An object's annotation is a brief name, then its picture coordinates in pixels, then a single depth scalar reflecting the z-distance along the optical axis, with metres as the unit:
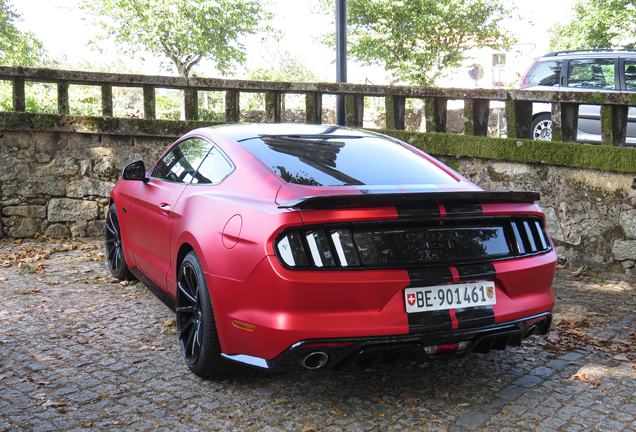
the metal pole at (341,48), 8.14
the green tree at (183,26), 33.19
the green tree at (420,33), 27.75
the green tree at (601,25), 26.27
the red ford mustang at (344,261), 2.64
